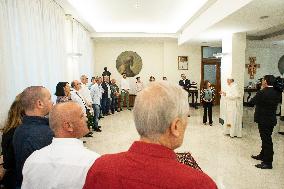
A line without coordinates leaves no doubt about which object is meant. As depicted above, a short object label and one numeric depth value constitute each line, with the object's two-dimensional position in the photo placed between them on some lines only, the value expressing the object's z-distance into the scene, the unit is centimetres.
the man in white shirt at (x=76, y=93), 523
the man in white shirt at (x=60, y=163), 119
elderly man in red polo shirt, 76
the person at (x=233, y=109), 616
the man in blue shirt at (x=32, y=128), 177
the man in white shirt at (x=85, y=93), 621
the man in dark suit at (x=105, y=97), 899
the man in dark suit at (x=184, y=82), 1098
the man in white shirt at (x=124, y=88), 1062
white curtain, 329
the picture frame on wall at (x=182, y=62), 1164
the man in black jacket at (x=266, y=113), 408
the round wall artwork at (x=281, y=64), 1144
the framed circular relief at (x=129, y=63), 1151
